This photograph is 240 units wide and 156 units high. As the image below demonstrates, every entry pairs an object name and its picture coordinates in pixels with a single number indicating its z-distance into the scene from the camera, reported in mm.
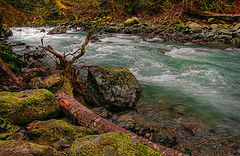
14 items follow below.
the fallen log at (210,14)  12412
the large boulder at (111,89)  3840
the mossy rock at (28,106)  2422
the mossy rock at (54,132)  2182
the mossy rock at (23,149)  1478
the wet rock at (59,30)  16719
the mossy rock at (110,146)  1598
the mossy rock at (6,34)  13414
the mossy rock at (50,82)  3654
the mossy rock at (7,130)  2079
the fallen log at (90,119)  2064
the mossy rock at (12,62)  4905
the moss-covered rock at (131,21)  16234
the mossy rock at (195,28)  12014
